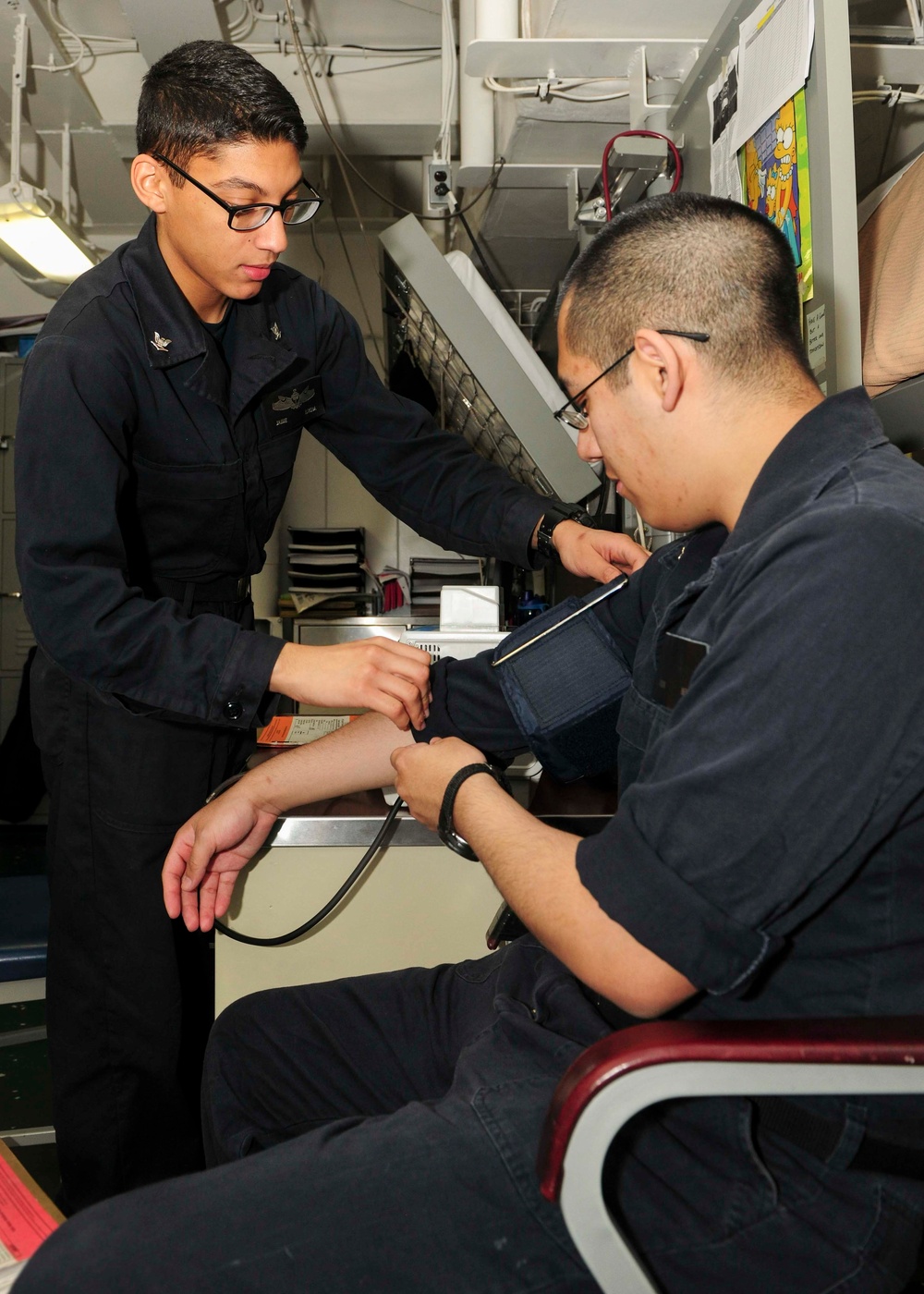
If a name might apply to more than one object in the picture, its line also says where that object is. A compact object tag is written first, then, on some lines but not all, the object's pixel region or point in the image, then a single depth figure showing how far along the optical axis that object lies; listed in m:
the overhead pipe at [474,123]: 2.19
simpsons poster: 1.21
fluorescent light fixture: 3.26
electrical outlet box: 2.41
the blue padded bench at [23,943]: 1.82
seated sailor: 0.74
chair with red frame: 0.70
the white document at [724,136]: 1.43
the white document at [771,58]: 1.18
